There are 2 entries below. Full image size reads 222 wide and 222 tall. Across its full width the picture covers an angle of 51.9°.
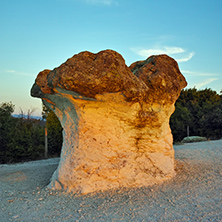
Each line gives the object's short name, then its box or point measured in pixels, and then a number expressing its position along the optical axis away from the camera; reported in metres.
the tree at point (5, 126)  14.47
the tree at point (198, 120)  19.73
